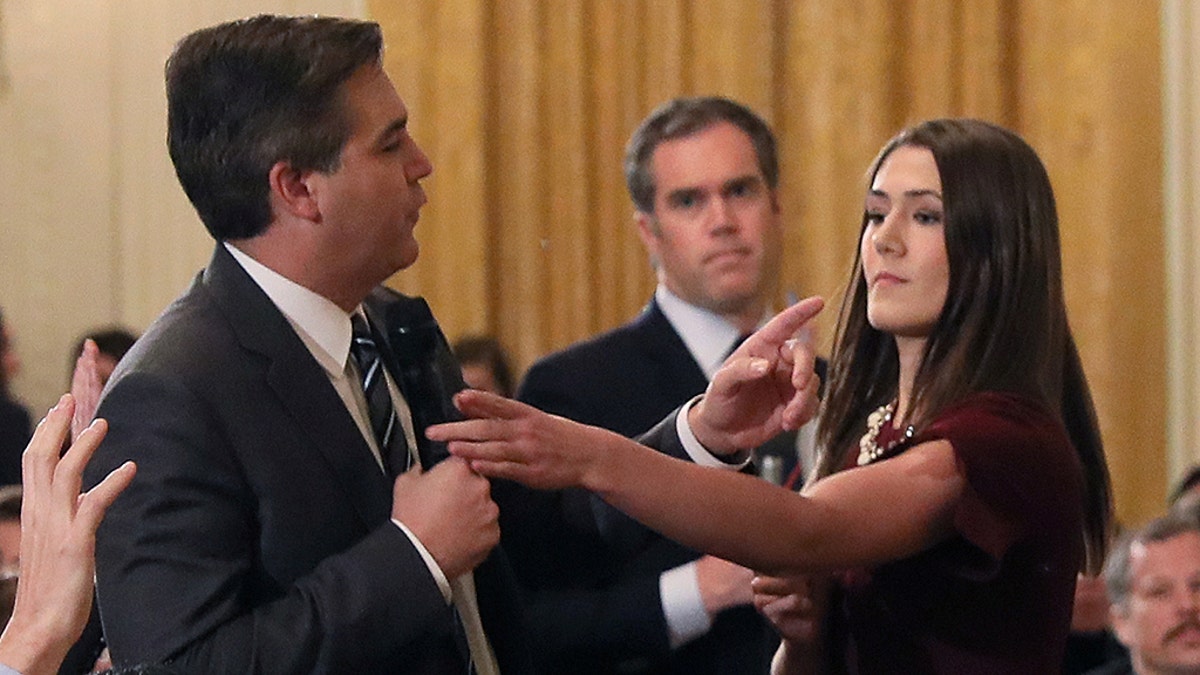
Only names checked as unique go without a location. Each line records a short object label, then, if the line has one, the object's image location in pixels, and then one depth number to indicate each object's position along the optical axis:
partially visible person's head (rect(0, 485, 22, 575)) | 8.19
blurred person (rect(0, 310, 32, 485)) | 11.31
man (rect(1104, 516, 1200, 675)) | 7.85
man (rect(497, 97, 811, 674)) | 5.91
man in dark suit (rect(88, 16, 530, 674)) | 4.35
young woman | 4.70
